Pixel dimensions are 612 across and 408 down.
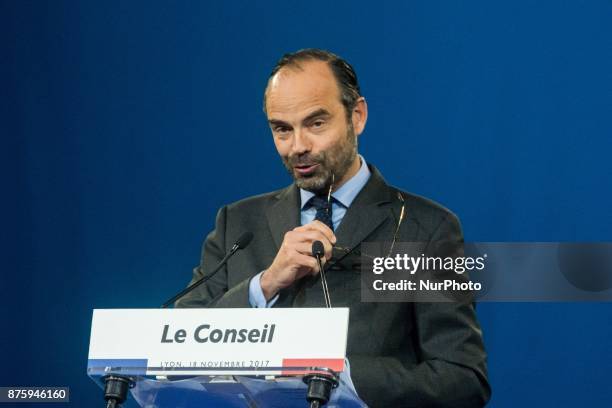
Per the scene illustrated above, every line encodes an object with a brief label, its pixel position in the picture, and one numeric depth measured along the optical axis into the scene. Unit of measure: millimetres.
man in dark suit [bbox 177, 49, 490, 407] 4855
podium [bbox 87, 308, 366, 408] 3773
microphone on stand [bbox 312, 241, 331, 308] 4594
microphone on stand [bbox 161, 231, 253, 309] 4737
